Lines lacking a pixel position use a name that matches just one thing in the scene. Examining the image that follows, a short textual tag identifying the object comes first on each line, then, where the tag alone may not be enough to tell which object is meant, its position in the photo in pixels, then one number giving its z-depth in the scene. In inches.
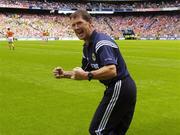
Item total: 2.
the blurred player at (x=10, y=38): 1662.9
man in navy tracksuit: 217.3
